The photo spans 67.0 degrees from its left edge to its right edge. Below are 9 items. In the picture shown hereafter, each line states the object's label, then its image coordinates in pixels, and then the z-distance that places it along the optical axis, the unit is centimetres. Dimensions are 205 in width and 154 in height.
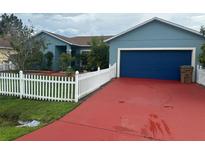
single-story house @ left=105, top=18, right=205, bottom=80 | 1051
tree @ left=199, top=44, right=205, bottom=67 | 817
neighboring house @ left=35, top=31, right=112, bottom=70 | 1624
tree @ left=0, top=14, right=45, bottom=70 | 1080
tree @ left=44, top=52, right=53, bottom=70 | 1612
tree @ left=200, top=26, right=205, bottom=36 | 968
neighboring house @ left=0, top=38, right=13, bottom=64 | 1736
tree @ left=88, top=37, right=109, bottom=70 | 1319
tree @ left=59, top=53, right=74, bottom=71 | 1478
